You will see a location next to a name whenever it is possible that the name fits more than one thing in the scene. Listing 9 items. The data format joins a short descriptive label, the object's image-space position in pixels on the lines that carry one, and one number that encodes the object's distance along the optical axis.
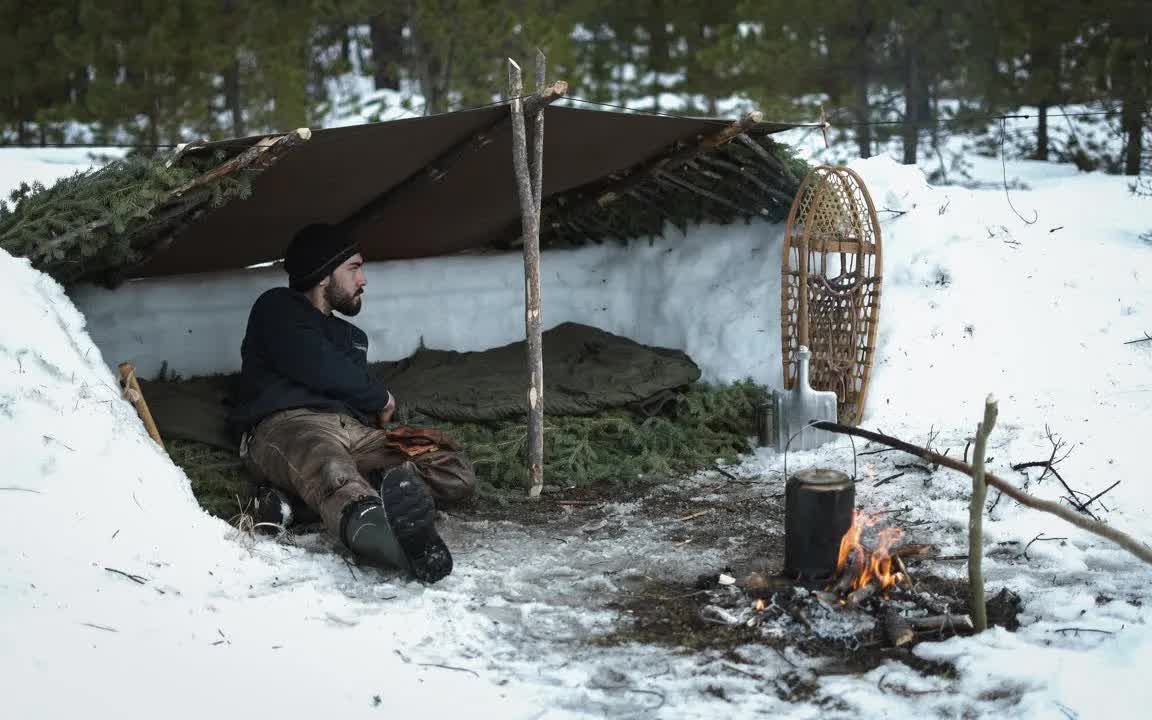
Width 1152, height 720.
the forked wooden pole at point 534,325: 5.66
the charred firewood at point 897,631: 3.69
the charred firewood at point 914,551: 4.53
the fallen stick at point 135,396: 4.92
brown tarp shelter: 5.58
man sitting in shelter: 4.75
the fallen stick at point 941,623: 3.77
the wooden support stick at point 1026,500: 3.29
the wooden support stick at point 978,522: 3.50
